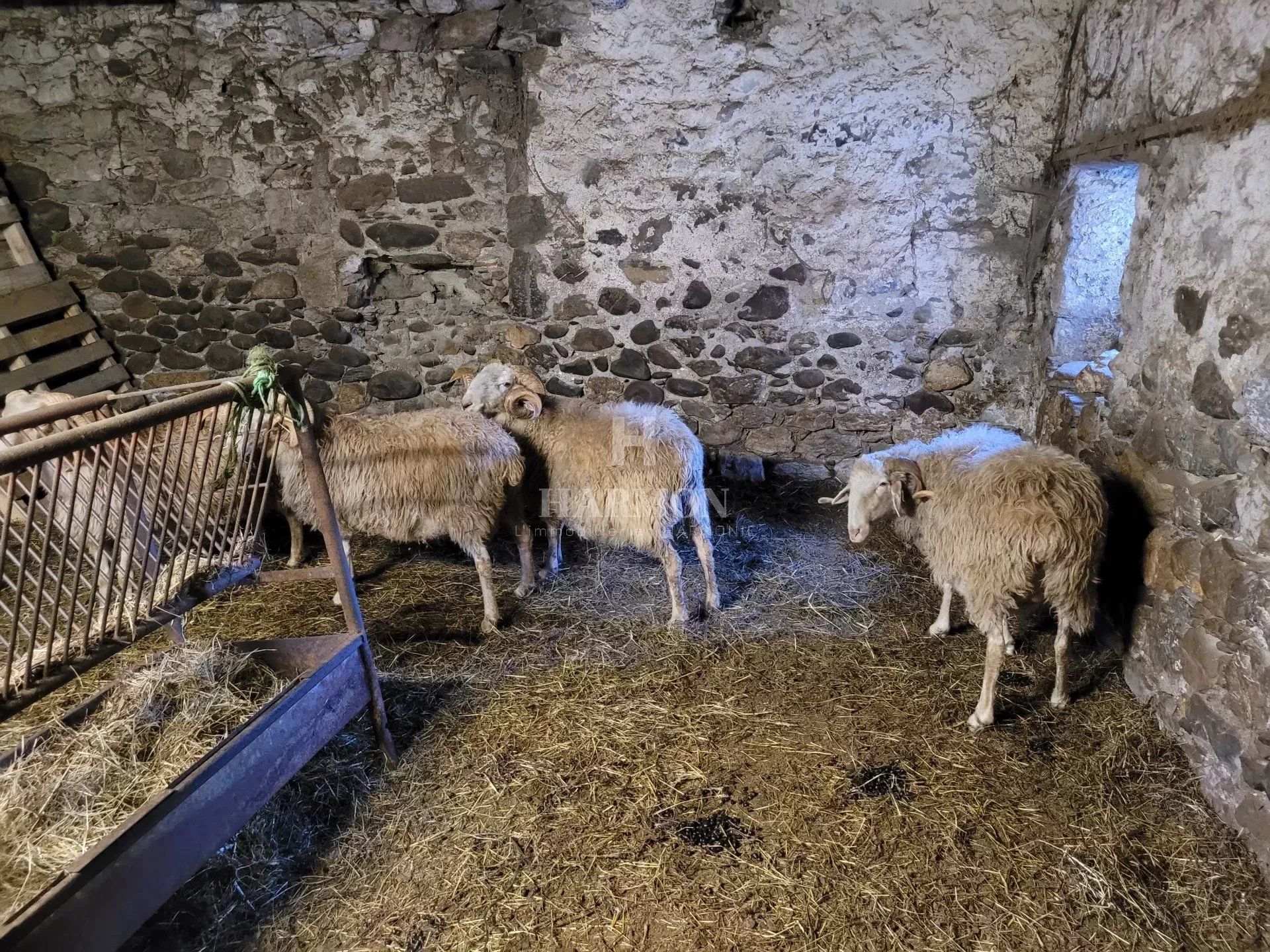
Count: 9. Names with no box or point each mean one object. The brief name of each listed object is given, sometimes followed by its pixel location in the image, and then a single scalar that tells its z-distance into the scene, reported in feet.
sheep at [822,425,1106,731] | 9.41
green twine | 7.85
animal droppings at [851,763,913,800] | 9.07
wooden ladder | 16.92
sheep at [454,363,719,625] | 12.67
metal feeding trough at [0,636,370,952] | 5.40
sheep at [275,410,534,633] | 12.71
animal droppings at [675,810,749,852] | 8.45
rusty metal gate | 5.62
